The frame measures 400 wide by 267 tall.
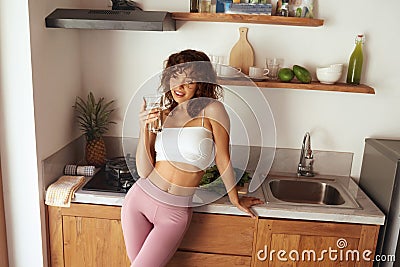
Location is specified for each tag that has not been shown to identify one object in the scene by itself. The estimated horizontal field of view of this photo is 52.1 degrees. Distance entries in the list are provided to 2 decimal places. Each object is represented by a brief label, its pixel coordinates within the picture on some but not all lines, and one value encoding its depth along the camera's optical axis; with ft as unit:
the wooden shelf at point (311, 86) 6.47
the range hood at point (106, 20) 5.83
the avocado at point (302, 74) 6.60
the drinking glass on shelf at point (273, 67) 6.89
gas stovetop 6.34
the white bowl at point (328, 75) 6.57
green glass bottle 6.69
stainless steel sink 7.04
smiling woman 5.48
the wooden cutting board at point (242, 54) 6.91
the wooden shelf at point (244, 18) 6.42
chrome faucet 7.13
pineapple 7.09
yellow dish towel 6.04
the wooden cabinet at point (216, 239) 5.90
